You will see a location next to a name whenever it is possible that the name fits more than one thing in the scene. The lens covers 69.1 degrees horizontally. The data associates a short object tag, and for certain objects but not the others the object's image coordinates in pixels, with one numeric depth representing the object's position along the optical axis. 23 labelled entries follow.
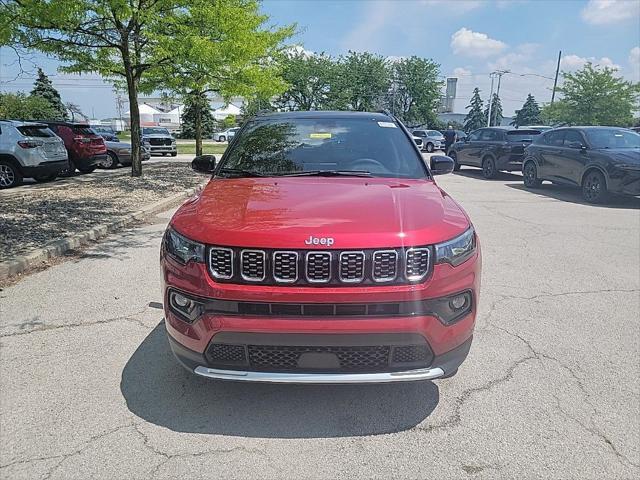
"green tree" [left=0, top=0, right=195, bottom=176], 8.98
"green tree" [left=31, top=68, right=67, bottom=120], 50.58
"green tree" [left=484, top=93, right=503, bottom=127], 68.79
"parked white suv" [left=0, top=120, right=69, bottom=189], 10.87
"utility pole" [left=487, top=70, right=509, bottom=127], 57.03
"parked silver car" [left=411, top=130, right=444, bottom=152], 32.75
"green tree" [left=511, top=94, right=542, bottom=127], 77.88
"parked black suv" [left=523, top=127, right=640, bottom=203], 10.30
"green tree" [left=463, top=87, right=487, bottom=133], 85.12
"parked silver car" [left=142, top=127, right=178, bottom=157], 25.03
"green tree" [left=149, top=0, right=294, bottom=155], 10.29
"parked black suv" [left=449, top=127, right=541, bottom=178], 15.87
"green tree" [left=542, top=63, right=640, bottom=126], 34.66
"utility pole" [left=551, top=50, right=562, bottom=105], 44.76
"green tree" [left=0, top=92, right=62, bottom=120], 36.20
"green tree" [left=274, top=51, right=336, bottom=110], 44.66
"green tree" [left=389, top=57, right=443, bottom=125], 60.25
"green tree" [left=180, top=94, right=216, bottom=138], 57.02
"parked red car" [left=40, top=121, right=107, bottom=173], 14.02
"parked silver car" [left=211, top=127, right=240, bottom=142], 50.09
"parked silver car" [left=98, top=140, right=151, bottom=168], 17.12
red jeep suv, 2.36
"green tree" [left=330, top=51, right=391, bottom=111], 50.50
